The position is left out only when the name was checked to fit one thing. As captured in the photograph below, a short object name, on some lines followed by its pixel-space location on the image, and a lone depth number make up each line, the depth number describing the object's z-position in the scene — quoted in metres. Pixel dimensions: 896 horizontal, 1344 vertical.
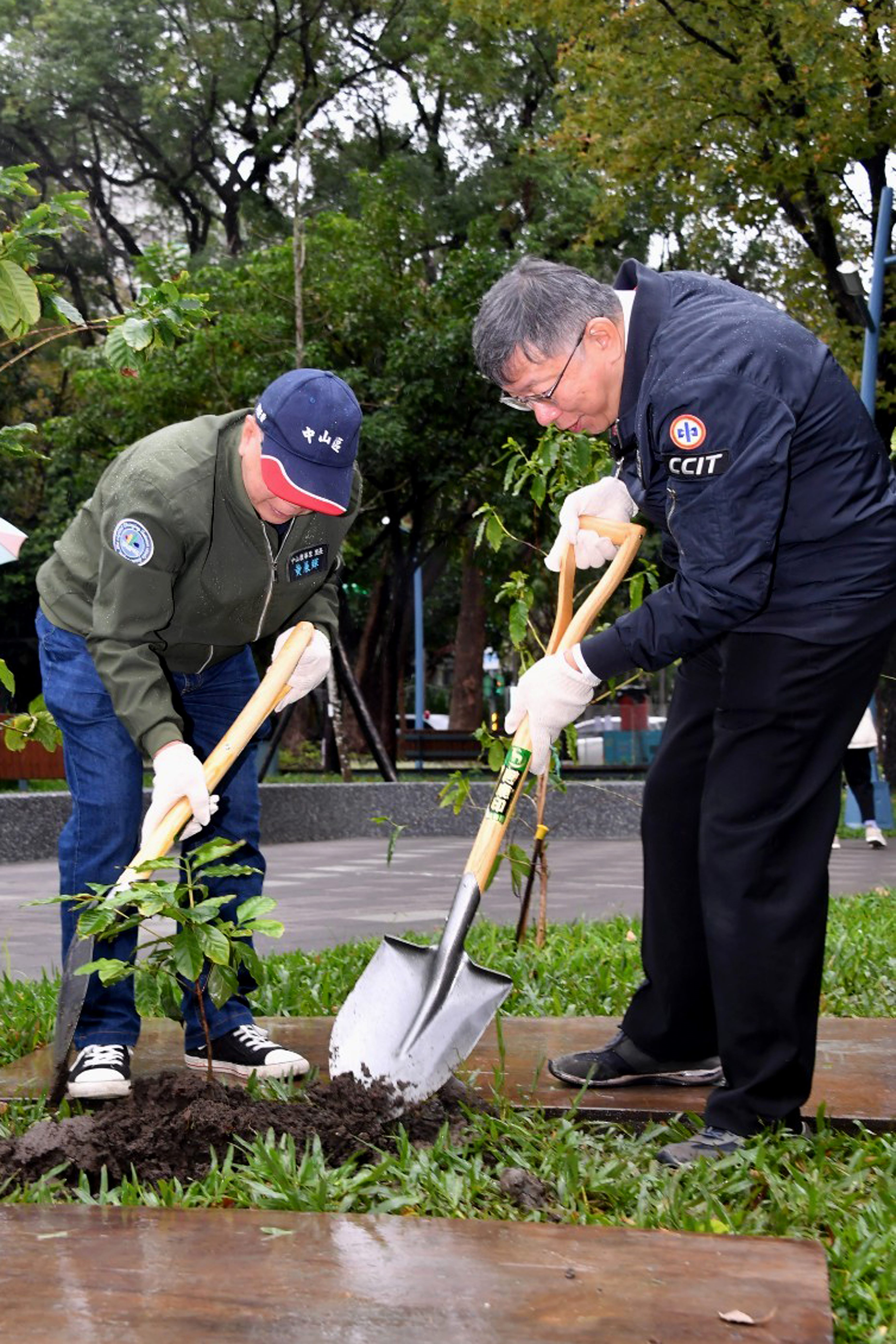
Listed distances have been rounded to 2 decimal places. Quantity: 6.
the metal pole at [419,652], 31.22
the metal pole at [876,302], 14.32
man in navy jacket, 2.83
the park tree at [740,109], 15.10
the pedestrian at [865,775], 11.23
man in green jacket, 3.24
